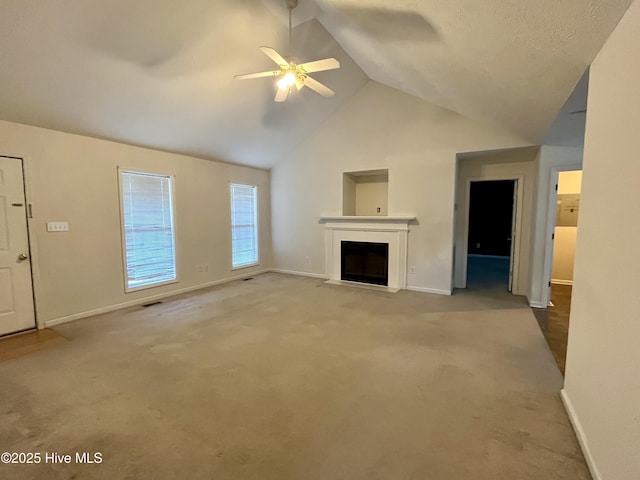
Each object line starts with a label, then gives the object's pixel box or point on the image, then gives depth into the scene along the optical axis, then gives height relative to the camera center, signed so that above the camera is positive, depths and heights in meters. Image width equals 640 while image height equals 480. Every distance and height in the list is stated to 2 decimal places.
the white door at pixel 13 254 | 3.19 -0.42
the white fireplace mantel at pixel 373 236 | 5.15 -0.36
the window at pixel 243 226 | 6.01 -0.20
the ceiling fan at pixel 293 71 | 2.64 +1.41
